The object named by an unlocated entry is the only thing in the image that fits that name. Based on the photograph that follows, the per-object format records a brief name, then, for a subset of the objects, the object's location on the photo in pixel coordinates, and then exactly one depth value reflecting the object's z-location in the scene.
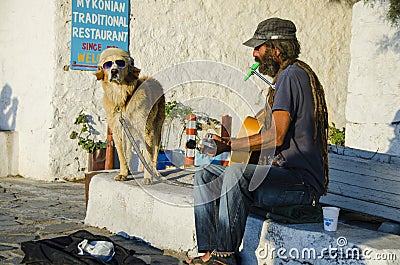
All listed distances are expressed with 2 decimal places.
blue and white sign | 7.93
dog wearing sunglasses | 5.38
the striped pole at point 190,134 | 7.11
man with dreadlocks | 3.69
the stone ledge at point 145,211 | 4.54
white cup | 3.62
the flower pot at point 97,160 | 8.06
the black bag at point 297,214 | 3.80
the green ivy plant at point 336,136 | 9.93
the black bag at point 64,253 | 3.79
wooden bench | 4.76
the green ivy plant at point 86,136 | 8.07
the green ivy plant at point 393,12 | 7.79
